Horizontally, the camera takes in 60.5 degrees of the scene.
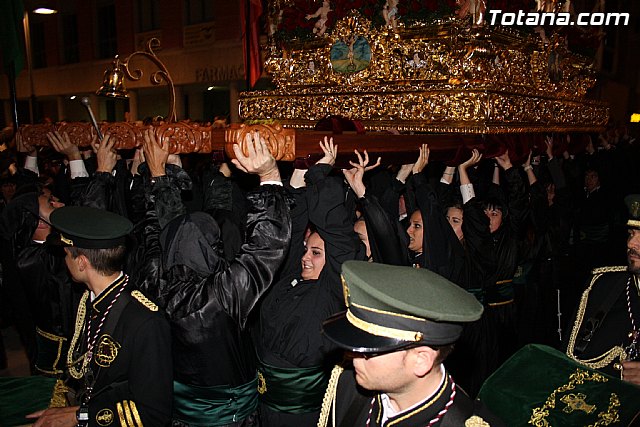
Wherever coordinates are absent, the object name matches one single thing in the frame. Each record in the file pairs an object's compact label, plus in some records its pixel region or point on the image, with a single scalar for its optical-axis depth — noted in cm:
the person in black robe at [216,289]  201
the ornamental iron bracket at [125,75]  245
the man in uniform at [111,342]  191
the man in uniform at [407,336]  133
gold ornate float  313
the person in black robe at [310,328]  232
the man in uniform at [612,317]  253
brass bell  253
